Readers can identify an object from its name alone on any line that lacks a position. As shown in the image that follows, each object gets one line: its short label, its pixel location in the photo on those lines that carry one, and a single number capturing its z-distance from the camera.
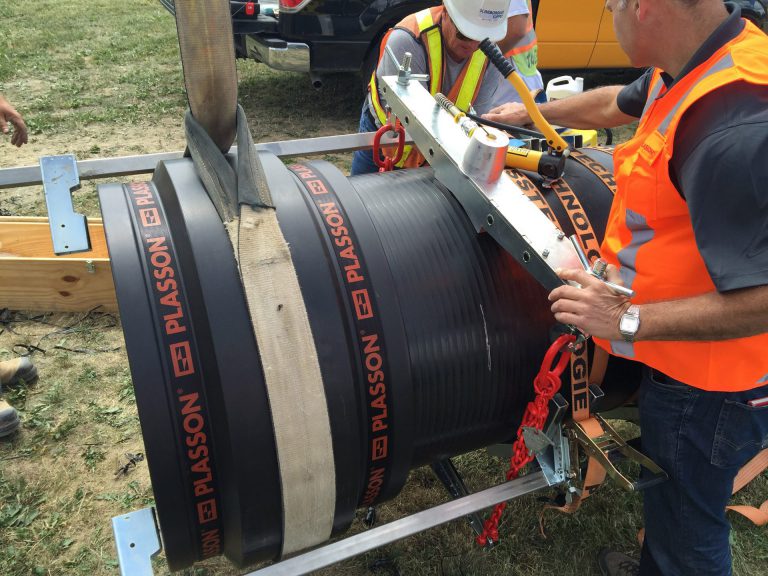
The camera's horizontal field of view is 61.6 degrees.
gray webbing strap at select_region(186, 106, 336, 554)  1.57
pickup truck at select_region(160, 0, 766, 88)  5.44
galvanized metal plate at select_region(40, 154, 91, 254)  1.87
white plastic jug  3.04
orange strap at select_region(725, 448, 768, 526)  2.33
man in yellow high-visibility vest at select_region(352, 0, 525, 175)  2.82
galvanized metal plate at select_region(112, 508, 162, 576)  1.64
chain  1.81
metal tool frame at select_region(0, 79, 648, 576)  1.71
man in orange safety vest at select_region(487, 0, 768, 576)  1.41
